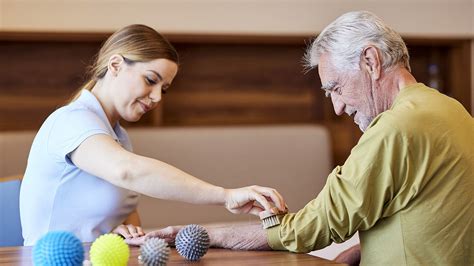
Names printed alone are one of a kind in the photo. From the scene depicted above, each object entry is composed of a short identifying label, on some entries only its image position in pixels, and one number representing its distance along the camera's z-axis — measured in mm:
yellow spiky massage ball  2817
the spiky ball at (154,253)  2851
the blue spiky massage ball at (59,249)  2724
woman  3222
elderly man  3014
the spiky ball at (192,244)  3047
